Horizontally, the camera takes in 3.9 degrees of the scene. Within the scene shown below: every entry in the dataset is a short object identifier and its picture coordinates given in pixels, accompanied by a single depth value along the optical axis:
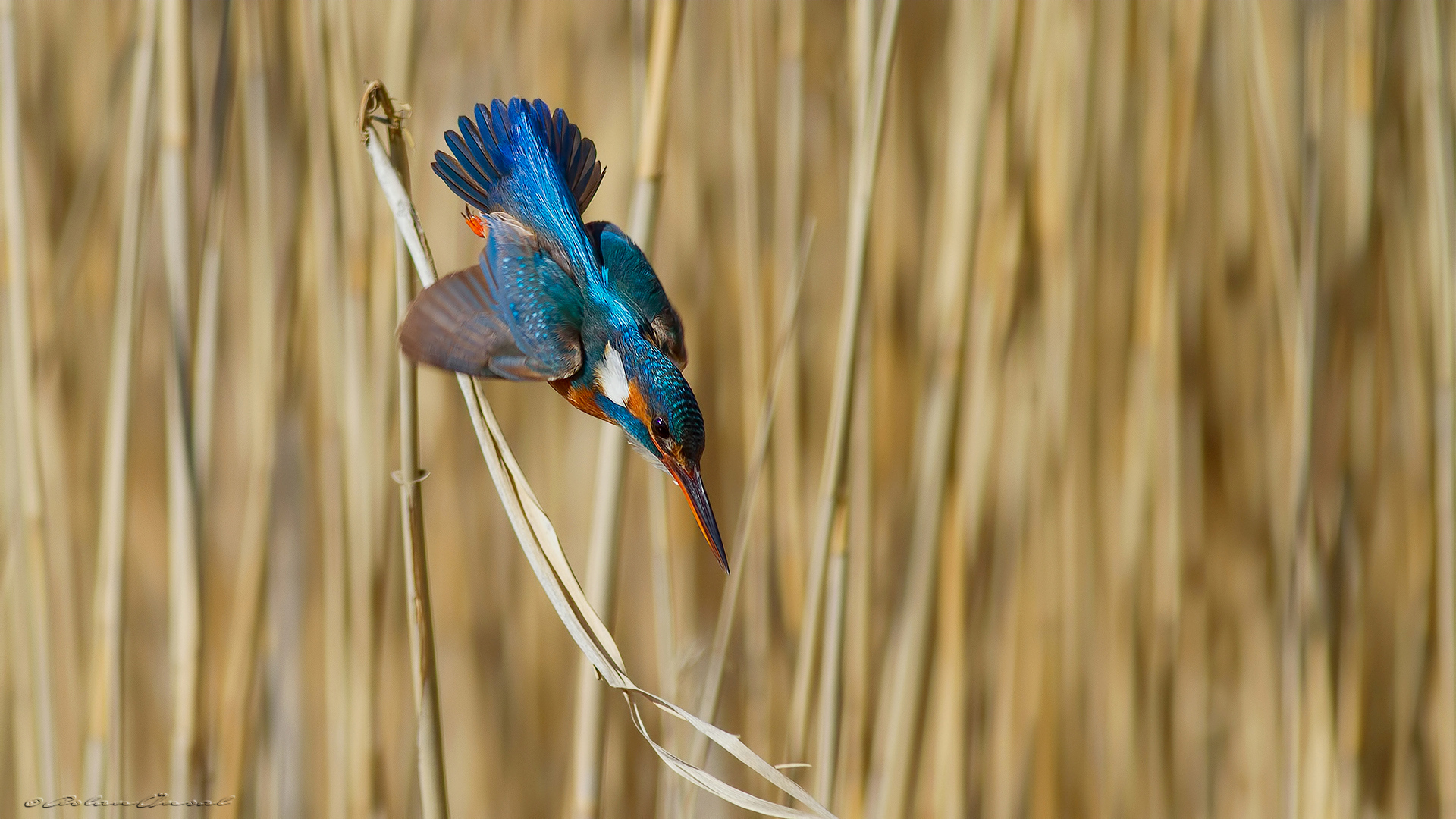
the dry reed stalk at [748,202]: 6.19
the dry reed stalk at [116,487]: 6.12
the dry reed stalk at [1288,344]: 6.22
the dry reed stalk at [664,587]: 6.18
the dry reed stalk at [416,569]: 5.99
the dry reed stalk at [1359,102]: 6.44
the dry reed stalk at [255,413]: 6.16
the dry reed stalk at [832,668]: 6.18
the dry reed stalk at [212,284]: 6.15
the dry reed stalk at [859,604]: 6.74
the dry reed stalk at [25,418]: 6.16
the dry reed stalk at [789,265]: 6.22
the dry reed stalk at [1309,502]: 6.27
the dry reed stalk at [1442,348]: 6.35
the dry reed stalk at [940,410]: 6.20
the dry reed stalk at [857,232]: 6.12
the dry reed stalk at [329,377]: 6.12
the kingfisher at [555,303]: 5.94
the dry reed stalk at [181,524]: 6.12
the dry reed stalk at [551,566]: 5.96
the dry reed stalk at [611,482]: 6.06
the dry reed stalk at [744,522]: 6.15
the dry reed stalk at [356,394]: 6.10
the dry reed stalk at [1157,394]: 6.60
